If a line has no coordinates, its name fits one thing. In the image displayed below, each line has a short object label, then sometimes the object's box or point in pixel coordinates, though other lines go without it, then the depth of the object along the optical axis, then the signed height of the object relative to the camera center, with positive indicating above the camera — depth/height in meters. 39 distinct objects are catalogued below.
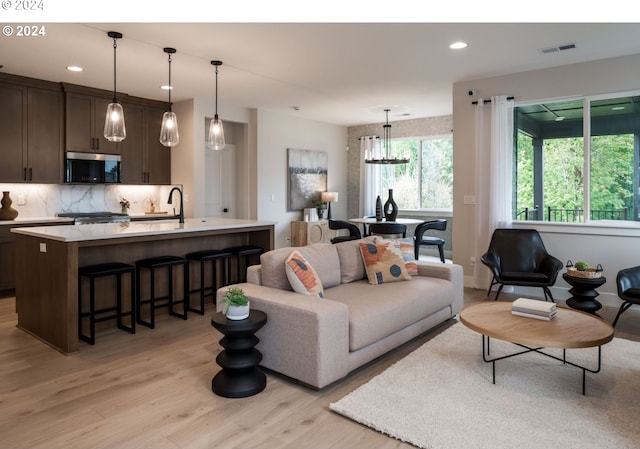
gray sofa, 2.72 -0.67
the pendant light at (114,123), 3.97 +0.85
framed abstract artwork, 8.58 +0.83
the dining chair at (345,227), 6.81 -0.18
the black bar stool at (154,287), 4.12 -0.70
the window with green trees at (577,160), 4.98 +0.68
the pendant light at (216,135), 4.84 +0.90
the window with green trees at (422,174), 8.78 +0.88
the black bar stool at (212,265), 4.59 -0.55
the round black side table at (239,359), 2.68 -0.89
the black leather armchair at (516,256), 4.65 -0.45
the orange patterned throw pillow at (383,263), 3.97 -0.43
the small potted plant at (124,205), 6.89 +0.19
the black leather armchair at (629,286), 3.79 -0.63
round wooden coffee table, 2.58 -0.71
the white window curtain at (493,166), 5.53 +0.64
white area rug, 2.20 -1.09
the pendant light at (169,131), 4.43 +0.87
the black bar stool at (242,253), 4.96 -0.42
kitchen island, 3.44 -0.35
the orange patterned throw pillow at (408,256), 4.25 -0.39
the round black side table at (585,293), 4.18 -0.75
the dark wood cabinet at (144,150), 6.72 +1.07
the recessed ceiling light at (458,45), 4.41 +1.75
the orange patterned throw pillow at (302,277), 3.17 -0.44
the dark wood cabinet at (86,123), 6.00 +1.31
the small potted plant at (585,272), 4.16 -0.53
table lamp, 9.01 +0.40
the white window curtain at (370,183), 9.42 +0.73
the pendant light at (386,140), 9.26 +1.63
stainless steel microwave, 6.02 +0.69
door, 7.87 +0.63
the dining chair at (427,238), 6.59 -0.29
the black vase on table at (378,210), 7.28 +0.11
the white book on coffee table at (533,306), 3.00 -0.62
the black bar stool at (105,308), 3.66 -0.74
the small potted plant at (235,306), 2.72 -0.55
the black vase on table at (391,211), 7.08 +0.11
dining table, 7.07 -0.07
